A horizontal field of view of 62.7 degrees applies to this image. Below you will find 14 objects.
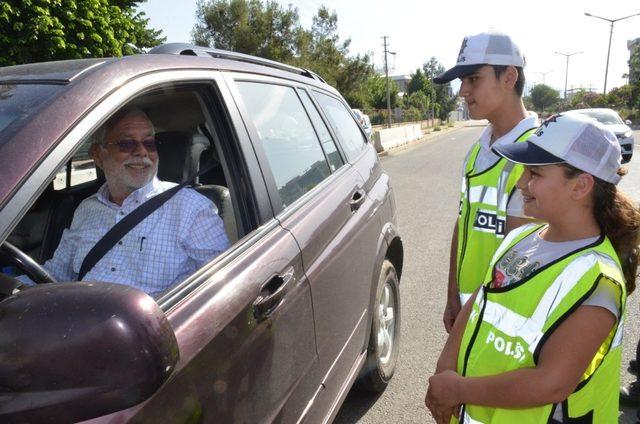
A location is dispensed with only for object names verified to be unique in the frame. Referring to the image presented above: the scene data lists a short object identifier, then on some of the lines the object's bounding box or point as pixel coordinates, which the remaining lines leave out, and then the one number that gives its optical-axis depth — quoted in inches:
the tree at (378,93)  2385.0
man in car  73.7
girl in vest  55.3
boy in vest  83.1
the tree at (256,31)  1294.3
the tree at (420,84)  2849.4
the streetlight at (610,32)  1492.4
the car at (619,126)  518.6
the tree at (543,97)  4889.3
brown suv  36.1
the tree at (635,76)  1935.3
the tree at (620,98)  2041.5
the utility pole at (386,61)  1743.1
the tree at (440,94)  2984.7
